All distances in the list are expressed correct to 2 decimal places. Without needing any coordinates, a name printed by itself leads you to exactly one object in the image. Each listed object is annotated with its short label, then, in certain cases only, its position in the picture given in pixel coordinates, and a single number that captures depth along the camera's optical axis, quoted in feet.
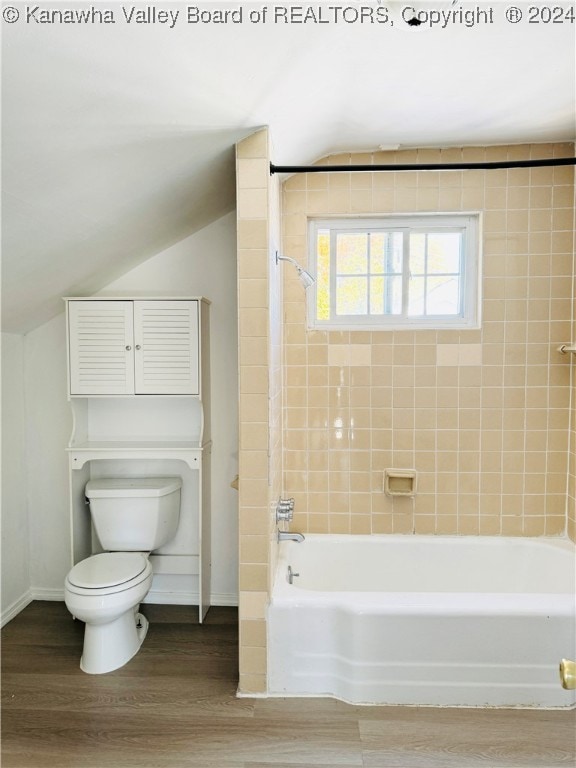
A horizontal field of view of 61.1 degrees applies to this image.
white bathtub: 6.31
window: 8.38
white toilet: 6.96
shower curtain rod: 6.22
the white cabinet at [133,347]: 8.05
